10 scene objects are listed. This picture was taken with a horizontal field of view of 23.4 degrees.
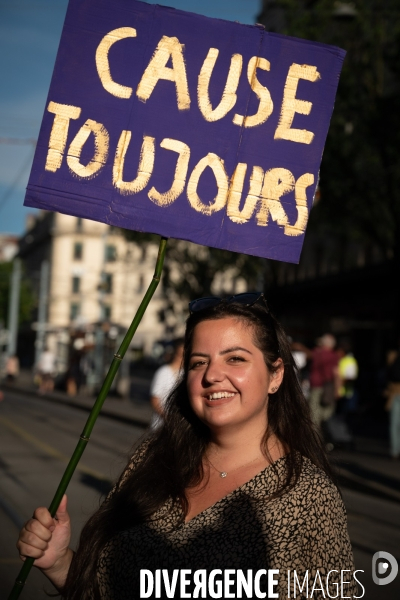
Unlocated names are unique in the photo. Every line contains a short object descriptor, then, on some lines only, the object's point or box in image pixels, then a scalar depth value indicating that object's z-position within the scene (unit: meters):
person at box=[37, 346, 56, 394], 34.12
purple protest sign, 3.18
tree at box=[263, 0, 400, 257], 23.67
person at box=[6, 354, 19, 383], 43.03
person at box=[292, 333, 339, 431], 15.63
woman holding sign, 2.38
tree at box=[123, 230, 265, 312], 40.78
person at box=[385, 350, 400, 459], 14.63
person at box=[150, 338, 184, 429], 9.69
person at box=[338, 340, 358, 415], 18.83
